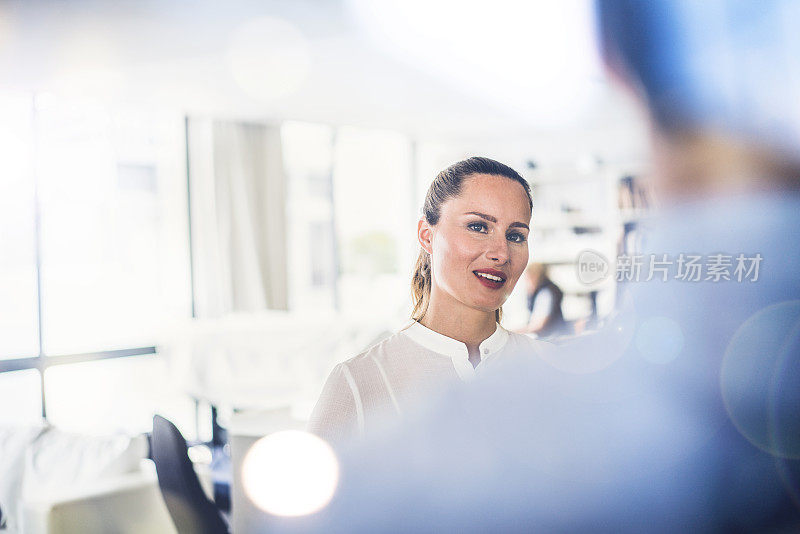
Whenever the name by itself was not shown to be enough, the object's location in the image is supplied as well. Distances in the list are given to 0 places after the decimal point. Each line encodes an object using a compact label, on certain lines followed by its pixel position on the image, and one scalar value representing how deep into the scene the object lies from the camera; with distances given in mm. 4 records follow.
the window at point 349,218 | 6066
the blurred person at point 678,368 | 633
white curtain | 5199
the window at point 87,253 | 4453
